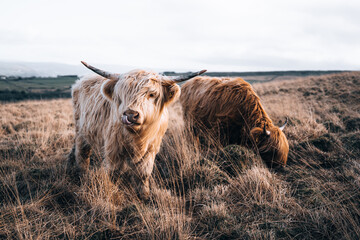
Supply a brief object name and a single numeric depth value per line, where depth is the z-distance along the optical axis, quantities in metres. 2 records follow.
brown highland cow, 3.79
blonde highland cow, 2.45
